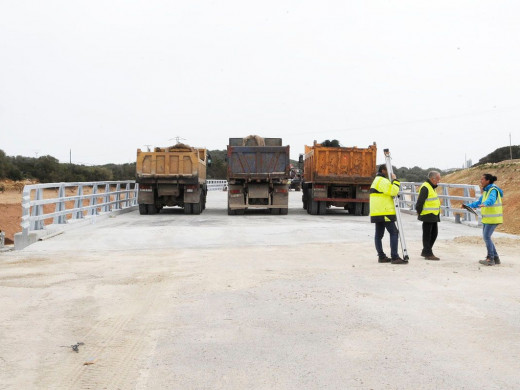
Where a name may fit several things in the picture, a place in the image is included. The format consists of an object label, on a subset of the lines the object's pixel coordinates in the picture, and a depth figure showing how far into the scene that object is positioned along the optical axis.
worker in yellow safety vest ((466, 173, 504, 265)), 9.04
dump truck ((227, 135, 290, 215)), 21.27
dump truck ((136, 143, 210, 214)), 21.25
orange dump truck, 21.30
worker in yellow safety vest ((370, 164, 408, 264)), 9.31
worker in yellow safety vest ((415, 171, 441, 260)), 9.66
